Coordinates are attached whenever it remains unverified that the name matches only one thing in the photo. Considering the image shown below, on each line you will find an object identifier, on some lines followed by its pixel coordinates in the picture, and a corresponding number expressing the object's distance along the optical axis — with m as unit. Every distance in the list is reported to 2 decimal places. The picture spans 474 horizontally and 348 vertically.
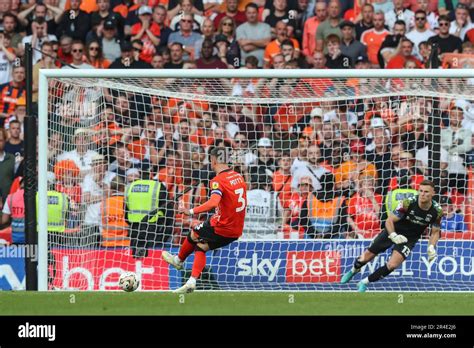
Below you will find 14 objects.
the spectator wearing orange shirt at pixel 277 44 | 17.36
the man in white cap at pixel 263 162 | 14.65
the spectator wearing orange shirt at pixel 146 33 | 17.72
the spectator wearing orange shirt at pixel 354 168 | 14.50
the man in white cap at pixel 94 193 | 14.01
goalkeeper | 13.63
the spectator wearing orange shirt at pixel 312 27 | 17.44
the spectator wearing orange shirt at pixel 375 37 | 17.25
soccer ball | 12.36
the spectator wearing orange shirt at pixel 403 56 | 16.80
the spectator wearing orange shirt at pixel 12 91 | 17.16
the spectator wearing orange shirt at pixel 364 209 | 14.41
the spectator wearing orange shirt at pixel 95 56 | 17.42
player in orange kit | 13.19
